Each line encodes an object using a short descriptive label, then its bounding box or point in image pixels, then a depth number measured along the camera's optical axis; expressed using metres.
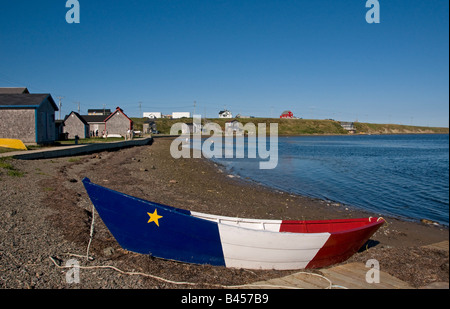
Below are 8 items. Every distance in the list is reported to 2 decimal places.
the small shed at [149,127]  87.81
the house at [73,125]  49.53
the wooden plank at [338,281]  5.45
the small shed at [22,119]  25.77
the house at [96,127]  56.72
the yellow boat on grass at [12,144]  22.27
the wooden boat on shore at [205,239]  6.04
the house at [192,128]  110.07
